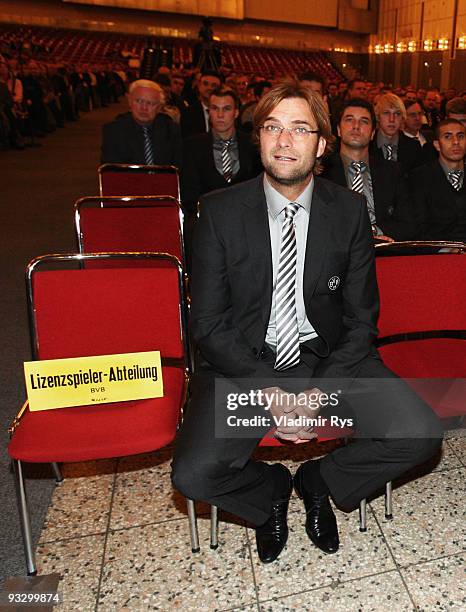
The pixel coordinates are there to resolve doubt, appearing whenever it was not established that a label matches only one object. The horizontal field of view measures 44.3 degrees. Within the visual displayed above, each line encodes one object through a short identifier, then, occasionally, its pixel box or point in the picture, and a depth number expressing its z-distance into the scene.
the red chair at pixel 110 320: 2.02
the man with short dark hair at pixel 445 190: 3.32
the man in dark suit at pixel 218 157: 4.06
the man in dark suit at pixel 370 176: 3.20
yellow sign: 1.91
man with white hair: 4.65
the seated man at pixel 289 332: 1.82
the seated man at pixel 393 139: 4.25
